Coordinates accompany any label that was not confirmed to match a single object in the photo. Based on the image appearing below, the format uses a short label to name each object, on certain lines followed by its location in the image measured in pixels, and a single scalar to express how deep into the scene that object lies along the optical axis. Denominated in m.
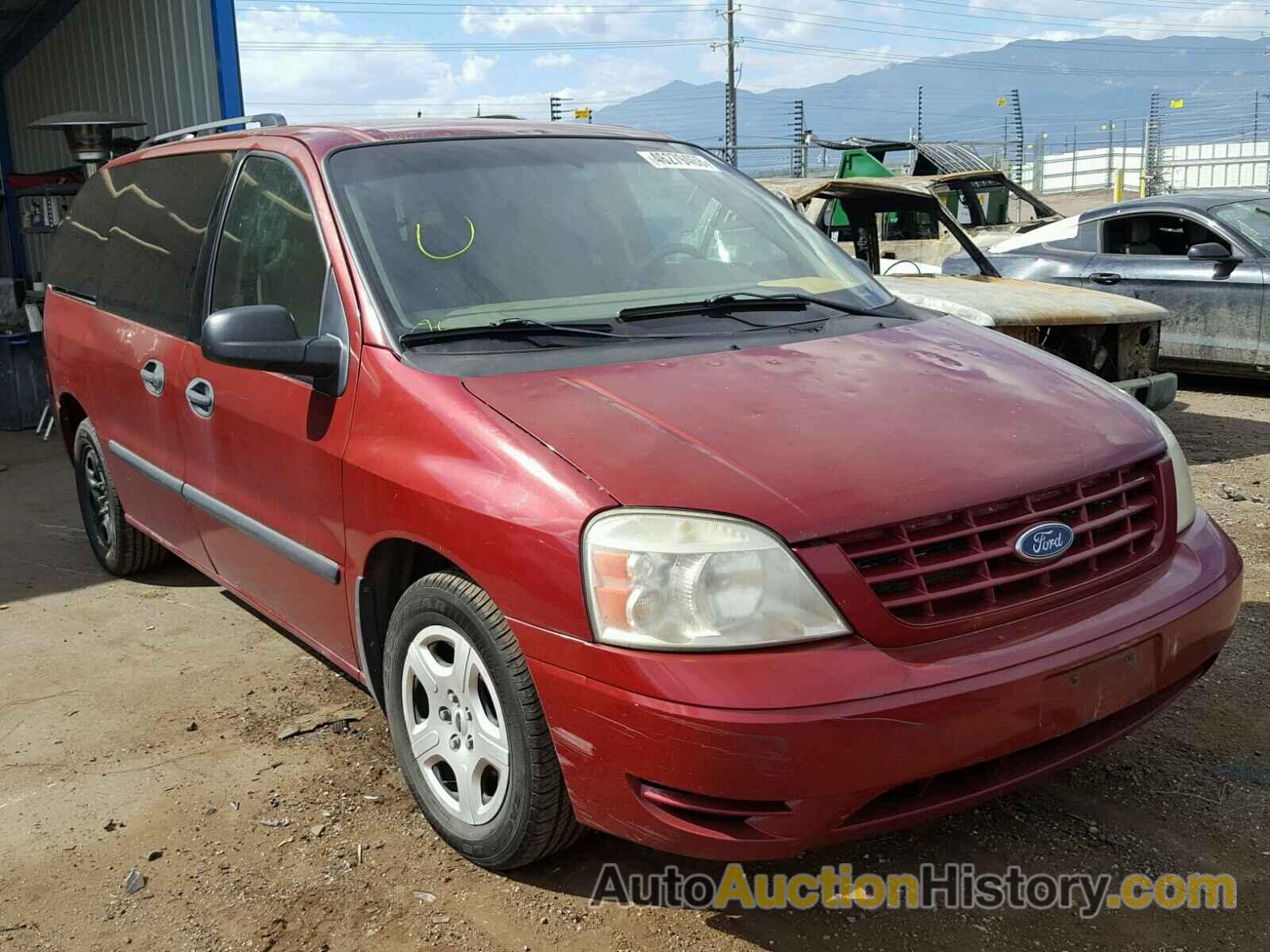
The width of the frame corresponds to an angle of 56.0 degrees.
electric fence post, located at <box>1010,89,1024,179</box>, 34.94
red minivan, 2.22
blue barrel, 9.11
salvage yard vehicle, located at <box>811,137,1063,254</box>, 9.87
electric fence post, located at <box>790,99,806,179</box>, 26.61
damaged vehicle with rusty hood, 6.39
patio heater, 10.28
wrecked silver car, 8.09
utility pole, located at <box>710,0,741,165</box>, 25.34
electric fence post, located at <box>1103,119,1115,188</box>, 36.36
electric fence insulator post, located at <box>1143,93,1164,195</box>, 29.23
